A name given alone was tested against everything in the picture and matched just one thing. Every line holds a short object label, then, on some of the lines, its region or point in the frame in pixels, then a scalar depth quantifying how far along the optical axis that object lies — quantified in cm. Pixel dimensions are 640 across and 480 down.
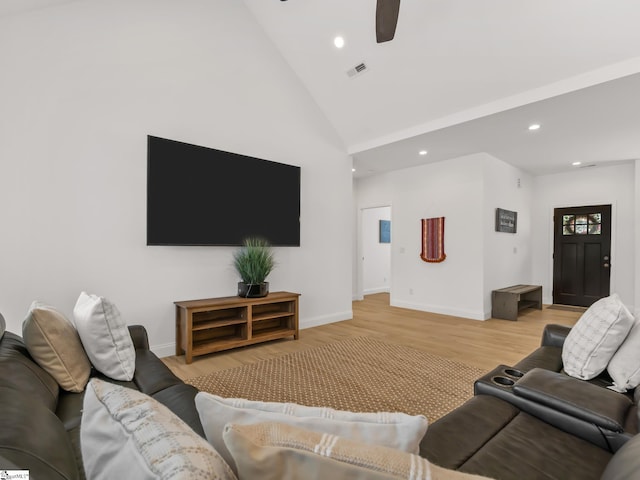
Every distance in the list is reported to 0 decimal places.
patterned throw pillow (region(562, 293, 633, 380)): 162
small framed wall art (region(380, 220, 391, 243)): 831
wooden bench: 501
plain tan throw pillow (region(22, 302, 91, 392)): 144
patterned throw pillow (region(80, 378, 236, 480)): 47
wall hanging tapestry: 554
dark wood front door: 590
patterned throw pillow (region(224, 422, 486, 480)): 45
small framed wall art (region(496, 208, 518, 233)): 543
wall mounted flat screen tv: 325
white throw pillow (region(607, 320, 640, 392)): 150
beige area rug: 238
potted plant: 368
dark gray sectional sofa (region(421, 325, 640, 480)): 103
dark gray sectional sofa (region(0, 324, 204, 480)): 65
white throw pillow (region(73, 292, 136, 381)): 163
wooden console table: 326
